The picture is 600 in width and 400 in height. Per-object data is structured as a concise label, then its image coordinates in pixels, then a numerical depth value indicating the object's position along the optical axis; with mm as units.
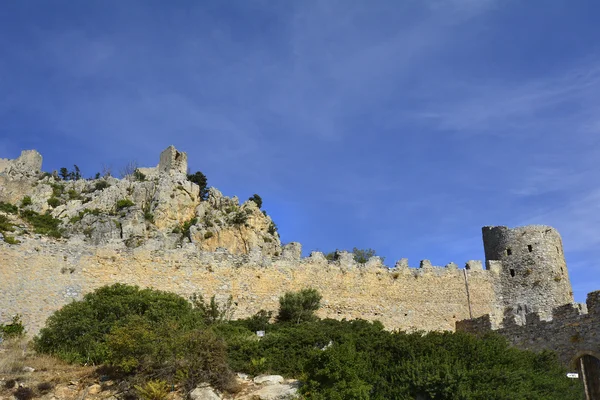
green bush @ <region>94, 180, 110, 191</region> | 41594
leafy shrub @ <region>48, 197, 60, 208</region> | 40094
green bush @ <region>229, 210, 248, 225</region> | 36531
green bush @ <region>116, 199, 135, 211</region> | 36781
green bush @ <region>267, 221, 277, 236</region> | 39312
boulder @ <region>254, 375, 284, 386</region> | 13717
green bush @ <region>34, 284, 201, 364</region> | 16203
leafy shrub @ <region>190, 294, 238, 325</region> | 21158
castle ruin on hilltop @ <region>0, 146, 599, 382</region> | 19953
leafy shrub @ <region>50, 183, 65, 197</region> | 41706
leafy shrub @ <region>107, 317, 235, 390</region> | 13398
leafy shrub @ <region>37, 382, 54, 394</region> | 13484
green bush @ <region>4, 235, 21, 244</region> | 20422
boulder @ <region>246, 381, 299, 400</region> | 12656
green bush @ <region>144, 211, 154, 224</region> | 35616
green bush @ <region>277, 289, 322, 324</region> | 22688
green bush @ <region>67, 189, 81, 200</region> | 40594
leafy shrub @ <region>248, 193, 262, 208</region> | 50350
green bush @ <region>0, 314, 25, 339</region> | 18406
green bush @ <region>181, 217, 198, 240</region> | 35525
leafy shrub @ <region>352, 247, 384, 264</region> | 47656
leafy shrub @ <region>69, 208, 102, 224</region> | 35938
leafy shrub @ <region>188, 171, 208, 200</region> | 50619
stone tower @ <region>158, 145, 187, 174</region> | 49809
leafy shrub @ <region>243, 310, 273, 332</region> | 20844
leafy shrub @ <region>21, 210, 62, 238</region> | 33831
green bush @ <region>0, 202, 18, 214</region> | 39031
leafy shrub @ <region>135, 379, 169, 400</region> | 12617
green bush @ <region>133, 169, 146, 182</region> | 46531
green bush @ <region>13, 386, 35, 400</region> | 13125
